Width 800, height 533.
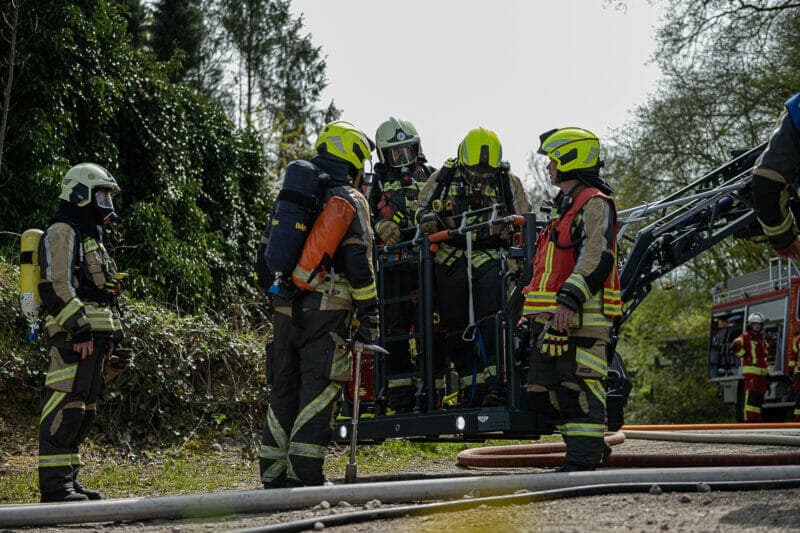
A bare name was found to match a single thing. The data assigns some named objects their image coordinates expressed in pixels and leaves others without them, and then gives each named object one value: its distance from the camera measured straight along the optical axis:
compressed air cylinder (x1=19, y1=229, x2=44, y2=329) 6.33
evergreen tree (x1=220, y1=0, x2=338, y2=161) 31.91
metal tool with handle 5.98
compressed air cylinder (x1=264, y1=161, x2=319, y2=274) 5.93
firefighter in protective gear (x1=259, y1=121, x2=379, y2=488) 5.84
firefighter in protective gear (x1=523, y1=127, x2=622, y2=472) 5.97
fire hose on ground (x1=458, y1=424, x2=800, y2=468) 6.77
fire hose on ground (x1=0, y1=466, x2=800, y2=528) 4.80
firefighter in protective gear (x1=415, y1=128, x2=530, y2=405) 7.12
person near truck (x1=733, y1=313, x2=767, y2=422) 17.41
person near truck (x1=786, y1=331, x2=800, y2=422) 15.88
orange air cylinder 5.91
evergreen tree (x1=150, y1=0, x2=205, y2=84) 27.83
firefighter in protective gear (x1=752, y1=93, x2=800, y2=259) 4.83
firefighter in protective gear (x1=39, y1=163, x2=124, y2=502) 6.03
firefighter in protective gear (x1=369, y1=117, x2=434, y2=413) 7.45
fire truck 17.80
